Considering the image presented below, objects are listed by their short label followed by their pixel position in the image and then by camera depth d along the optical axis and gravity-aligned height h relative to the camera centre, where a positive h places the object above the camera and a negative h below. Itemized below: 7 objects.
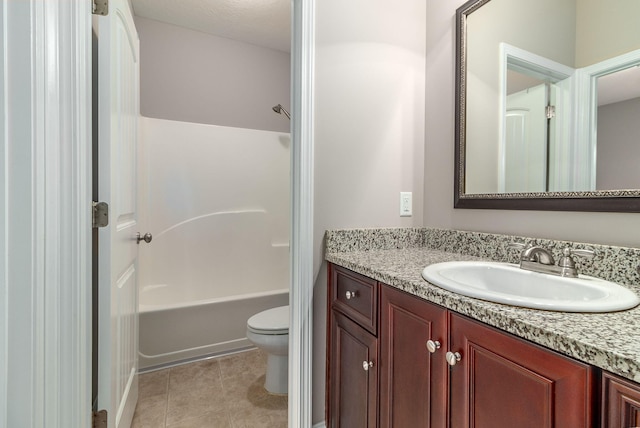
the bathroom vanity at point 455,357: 0.47 -0.32
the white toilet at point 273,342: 1.65 -0.75
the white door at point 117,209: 1.07 +0.00
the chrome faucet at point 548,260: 0.85 -0.15
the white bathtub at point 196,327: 1.98 -0.86
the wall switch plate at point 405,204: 1.48 +0.03
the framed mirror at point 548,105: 0.86 +0.38
